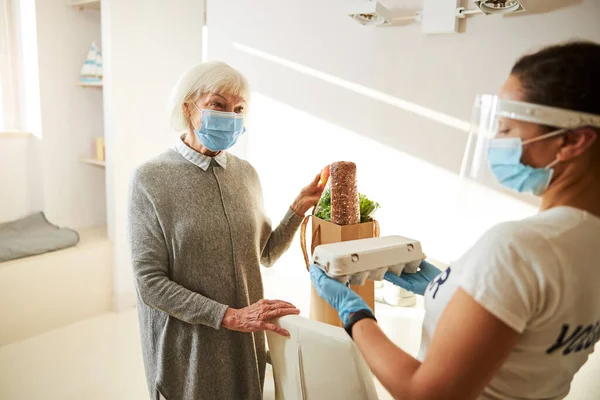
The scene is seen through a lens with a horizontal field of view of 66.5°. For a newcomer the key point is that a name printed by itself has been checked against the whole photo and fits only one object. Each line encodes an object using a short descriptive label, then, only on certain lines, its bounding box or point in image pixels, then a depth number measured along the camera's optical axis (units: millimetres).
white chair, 1035
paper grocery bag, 1496
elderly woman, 1306
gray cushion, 2729
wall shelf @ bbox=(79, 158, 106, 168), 3131
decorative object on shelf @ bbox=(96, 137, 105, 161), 3215
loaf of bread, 1487
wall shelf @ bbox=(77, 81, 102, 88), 3074
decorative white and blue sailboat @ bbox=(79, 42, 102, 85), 3133
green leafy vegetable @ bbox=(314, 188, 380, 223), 1564
